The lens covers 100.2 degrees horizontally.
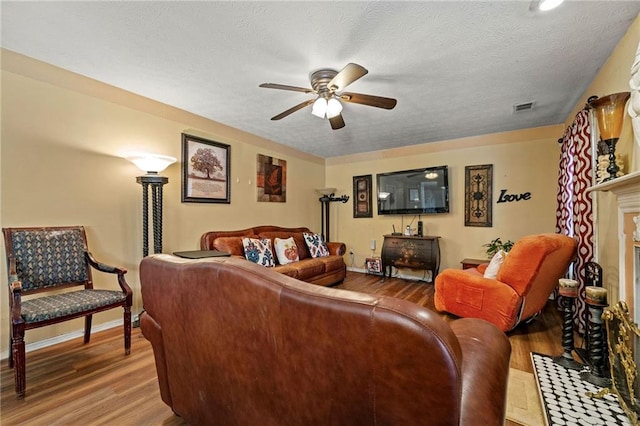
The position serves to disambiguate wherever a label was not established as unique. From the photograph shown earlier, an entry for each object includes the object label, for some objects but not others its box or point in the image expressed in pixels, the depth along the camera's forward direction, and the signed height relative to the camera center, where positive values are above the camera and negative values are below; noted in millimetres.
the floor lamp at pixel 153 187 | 2571 +269
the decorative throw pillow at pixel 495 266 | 2635 -523
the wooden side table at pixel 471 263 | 3685 -683
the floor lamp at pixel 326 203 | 5398 +214
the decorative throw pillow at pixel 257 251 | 3430 -489
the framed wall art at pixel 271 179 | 4258 +580
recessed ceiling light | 1527 +1213
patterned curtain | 2301 +143
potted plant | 3672 -451
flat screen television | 4305 +388
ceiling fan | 2225 +1006
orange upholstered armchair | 2195 -627
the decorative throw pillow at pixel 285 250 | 3791 -528
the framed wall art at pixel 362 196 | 5215 +350
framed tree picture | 3275 +563
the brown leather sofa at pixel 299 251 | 3410 -568
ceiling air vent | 2975 +1230
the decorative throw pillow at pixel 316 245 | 4254 -506
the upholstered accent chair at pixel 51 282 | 1693 -542
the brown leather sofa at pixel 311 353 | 604 -409
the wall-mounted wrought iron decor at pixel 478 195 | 4070 +291
